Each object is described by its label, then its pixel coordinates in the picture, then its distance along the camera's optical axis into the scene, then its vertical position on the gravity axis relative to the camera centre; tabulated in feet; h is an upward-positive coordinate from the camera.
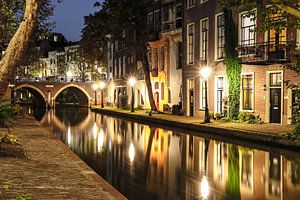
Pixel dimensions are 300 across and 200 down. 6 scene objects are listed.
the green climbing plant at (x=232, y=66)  101.55 +5.74
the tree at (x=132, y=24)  145.59 +21.21
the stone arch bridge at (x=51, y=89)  248.73 +1.88
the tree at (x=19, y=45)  38.91 +3.96
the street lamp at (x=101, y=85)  225.78 +3.61
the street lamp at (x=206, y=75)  97.96 +3.71
